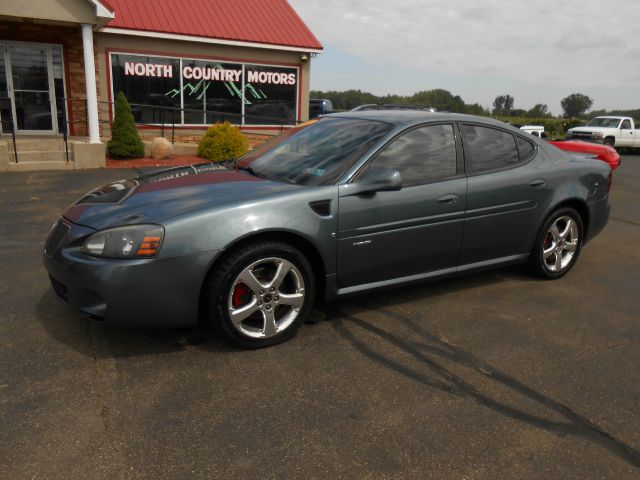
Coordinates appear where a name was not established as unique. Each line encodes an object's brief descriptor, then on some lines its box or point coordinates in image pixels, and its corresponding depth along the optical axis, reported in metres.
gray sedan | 3.09
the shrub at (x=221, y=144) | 12.92
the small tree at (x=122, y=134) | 12.38
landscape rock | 12.91
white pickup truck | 23.27
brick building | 12.99
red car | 11.26
